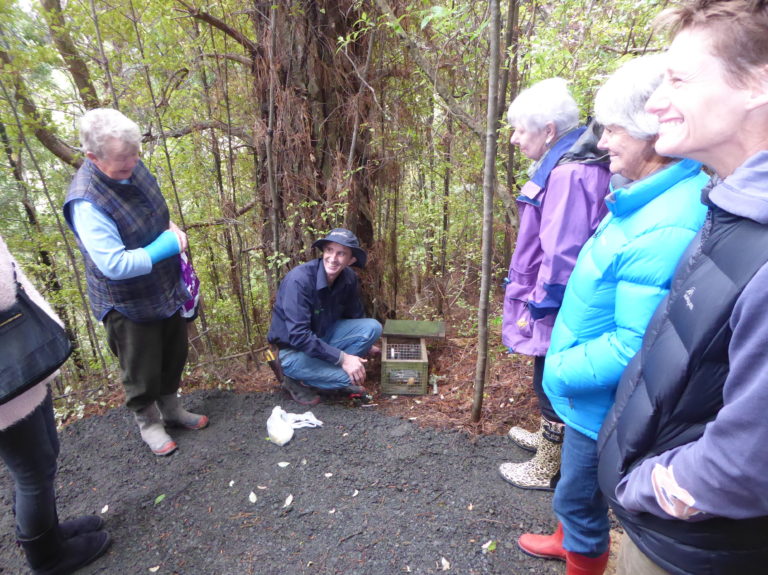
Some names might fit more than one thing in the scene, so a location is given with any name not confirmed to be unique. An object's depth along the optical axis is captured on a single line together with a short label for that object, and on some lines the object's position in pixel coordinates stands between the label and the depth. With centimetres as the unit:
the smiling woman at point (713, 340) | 72
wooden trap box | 339
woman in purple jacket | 171
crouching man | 311
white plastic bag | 277
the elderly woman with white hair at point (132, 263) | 206
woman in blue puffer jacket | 118
